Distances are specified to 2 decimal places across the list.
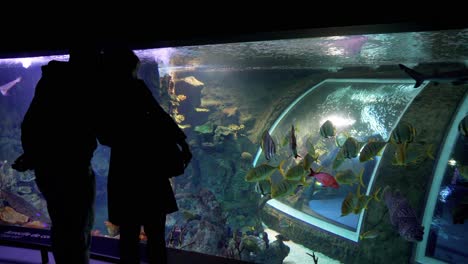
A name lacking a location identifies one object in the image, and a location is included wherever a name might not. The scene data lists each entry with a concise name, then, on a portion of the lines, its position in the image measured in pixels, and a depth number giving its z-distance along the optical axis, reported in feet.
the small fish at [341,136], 24.21
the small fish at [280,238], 23.49
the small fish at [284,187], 18.71
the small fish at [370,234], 19.81
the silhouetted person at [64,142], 9.09
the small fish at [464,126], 14.58
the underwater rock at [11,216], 30.83
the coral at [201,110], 42.76
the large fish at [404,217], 15.93
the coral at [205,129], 36.83
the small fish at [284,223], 30.01
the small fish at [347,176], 19.63
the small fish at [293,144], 16.60
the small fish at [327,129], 19.30
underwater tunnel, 21.25
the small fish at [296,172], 18.34
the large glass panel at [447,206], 22.36
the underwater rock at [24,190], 41.01
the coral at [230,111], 40.65
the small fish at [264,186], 20.24
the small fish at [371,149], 17.12
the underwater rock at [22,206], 33.68
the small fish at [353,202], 17.66
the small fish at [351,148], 18.30
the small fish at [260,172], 18.88
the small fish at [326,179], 18.26
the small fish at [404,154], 17.70
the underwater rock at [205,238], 21.99
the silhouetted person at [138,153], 8.62
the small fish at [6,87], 46.24
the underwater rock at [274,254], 21.93
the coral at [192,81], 45.47
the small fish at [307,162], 18.70
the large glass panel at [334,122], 30.96
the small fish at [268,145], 18.89
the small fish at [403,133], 16.10
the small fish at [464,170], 16.48
